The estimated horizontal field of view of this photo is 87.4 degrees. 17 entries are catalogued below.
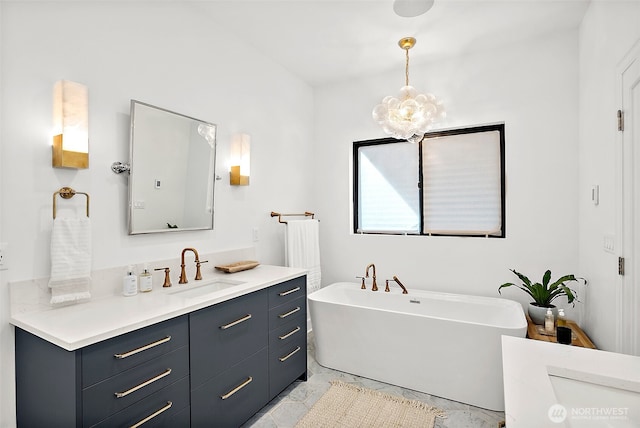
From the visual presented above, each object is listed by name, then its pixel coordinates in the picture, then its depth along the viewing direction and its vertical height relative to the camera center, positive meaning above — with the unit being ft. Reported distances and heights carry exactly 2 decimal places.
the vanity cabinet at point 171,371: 4.17 -2.39
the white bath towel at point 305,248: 10.21 -1.11
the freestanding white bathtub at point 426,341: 7.35 -3.12
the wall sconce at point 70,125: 5.17 +1.39
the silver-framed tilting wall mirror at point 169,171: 6.46 +0.89
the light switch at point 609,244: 6.09 -0.59
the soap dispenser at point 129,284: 6.07 -1.30
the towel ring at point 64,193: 5.26 +0.32
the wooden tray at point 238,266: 8.03 -1.32
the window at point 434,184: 10.05 +0.94
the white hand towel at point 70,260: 5.14 -0.74
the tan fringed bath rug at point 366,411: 6.86 -4.30
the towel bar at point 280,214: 10.24 -0.04
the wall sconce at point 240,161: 8.76 +1.39
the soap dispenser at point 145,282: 6.33 -1.31
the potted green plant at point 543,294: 8.09 -2.03
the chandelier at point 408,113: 8.34 +2.52
